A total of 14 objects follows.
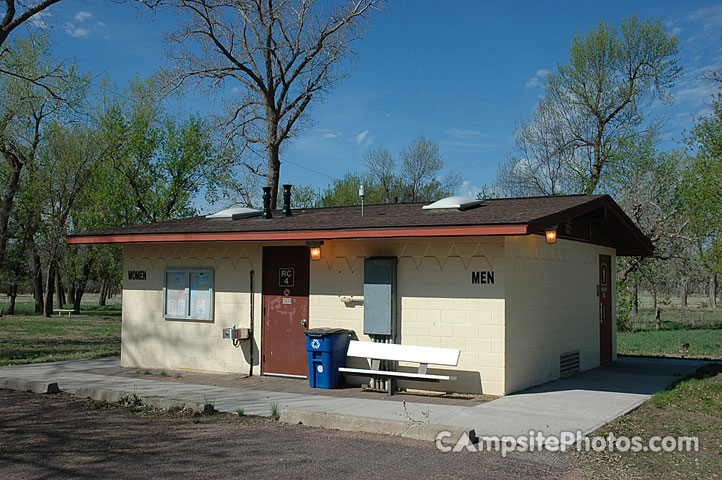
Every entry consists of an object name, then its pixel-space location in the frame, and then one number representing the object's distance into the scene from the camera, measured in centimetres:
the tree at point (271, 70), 2433
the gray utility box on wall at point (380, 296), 1028
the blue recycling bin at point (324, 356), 1021
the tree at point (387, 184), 4603
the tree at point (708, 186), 2380
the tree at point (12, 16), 1354
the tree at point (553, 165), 3169
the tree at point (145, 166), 3127
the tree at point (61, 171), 3161
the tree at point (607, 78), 2994
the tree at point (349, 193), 4550
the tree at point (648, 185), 2722
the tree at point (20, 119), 2497
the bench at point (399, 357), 945
